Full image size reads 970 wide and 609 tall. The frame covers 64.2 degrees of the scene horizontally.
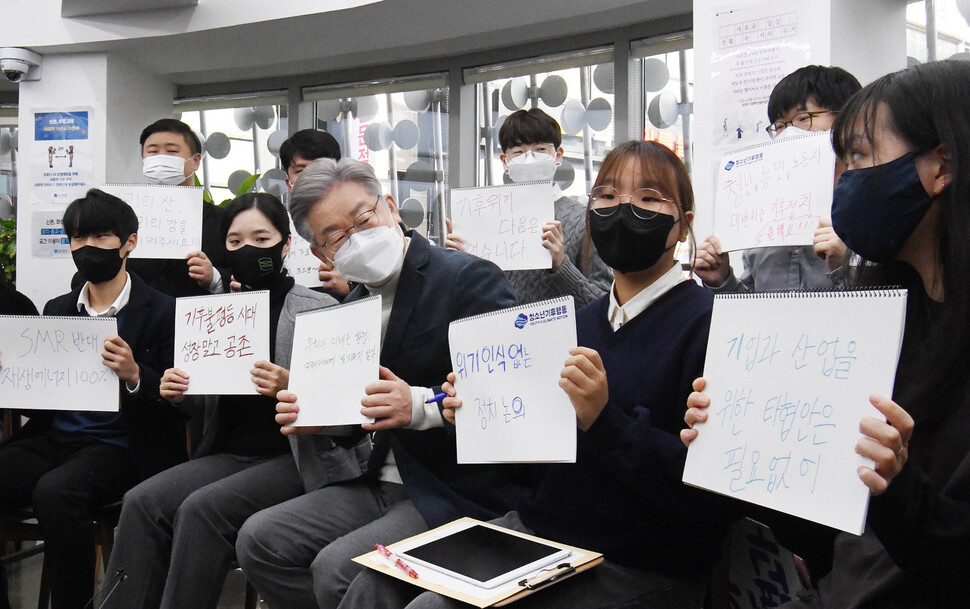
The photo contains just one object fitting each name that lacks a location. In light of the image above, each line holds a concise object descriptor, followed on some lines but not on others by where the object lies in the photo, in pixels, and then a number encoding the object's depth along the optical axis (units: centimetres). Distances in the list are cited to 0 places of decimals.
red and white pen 151
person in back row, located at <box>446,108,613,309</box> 266
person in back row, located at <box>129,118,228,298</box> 332
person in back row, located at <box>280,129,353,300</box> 342
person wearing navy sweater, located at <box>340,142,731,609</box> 146
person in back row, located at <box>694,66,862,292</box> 212
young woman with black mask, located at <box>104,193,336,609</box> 225
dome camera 505
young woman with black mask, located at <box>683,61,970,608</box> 102
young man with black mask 247
